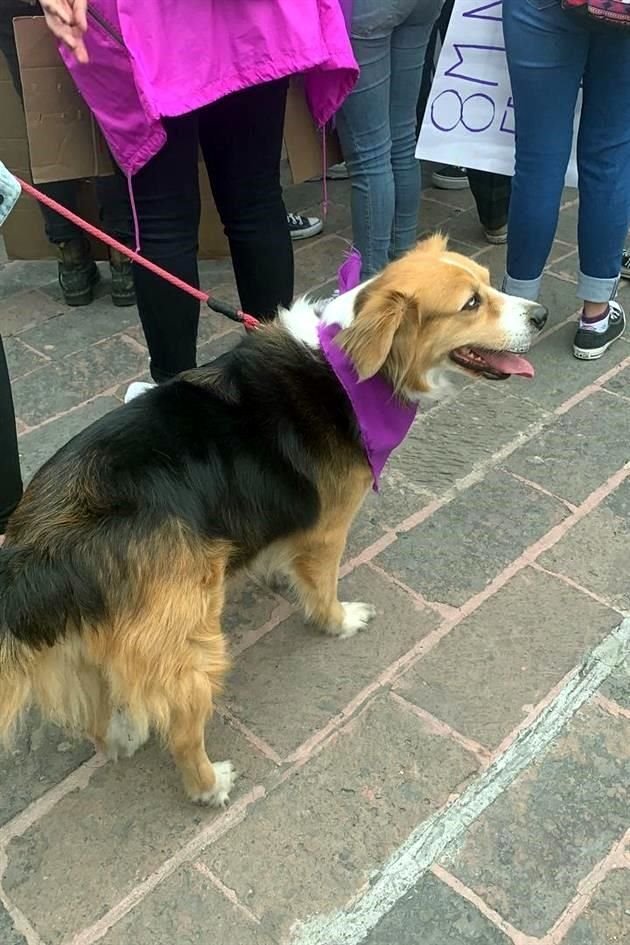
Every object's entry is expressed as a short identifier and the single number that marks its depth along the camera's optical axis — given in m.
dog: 1.67
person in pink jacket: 2.18
